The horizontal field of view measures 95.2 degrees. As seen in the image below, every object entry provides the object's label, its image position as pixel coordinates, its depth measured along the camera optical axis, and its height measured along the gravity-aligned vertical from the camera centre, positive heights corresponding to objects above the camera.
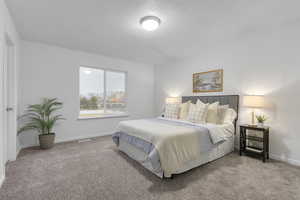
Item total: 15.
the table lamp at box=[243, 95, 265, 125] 2.54 -0.04
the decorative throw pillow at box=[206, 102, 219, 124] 2.96 -0.34
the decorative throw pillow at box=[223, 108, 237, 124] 2.98 -0.38
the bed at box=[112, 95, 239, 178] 1.85 -0.71
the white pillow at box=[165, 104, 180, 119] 3.60 -0.34
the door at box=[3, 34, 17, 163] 2.40 -0.11
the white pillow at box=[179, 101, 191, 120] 3.54 -0.33
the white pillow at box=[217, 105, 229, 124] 3.03 -0.34
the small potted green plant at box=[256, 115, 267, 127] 2.62 -0.40
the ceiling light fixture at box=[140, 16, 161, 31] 2.34 +1.33
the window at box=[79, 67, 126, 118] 4.05 +0.16
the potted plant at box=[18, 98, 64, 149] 2.99 -0.53
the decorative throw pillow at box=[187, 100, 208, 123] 2.96 -0.33
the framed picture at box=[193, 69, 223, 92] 3.46 +0.47
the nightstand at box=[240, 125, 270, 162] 2.47 -0.85
